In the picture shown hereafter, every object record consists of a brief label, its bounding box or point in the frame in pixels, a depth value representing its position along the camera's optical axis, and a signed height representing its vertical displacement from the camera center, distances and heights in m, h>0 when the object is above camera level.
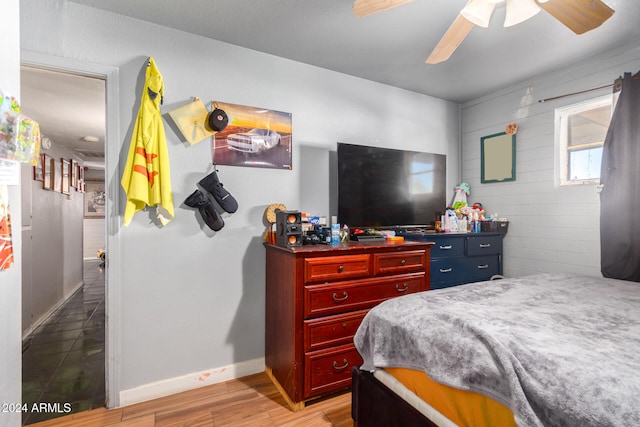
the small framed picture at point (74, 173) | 5.23 +0.71
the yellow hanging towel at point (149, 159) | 1.95 +0.35
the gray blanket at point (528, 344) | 0.77 -0.44
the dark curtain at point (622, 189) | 2.30 +0.18
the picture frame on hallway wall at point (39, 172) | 3.56 +0.48
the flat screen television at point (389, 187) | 2.63 +0.24
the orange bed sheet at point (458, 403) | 0.93 -0.68
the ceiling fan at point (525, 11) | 1.48 +1.04
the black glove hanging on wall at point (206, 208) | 2.16 +0.03
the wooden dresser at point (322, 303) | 1.92 -0.63
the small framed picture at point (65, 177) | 4.60 +0.57
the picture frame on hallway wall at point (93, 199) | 8.00 +0.34
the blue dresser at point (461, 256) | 2.86 -0.46
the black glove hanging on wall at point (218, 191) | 2.23 +0.16
